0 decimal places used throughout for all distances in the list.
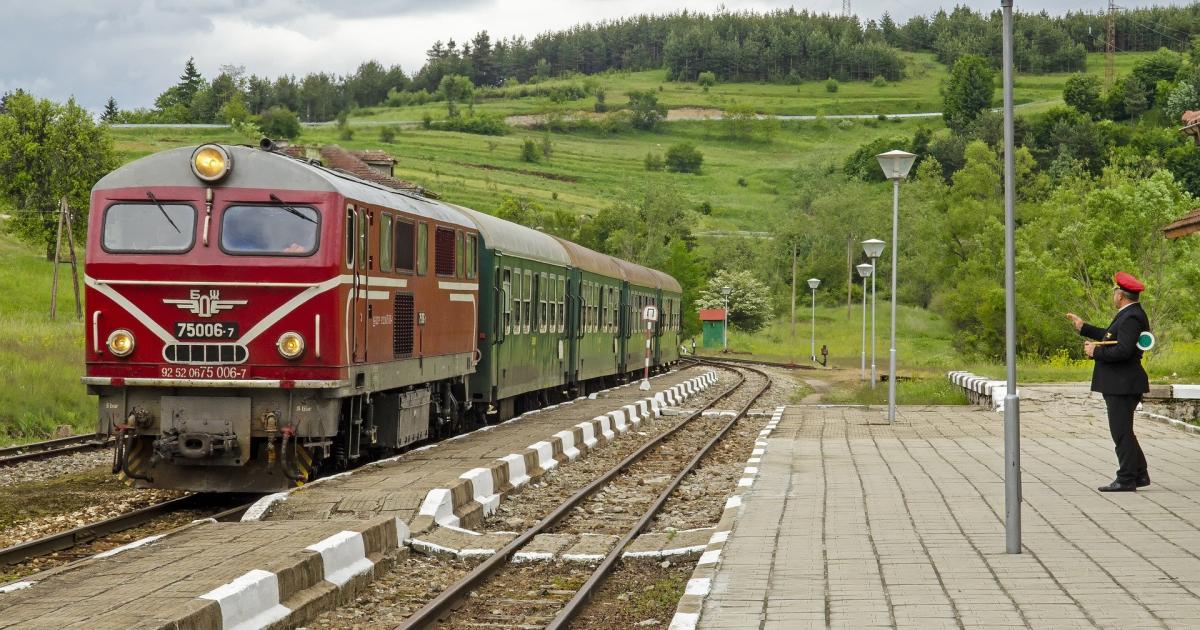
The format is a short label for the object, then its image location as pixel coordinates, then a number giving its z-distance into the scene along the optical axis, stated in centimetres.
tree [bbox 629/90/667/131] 18438
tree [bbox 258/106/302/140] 14325
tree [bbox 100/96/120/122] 15716
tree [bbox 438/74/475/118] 17775
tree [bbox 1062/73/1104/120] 15225
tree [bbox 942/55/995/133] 16350
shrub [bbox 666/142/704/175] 16375
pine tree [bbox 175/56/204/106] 17575
